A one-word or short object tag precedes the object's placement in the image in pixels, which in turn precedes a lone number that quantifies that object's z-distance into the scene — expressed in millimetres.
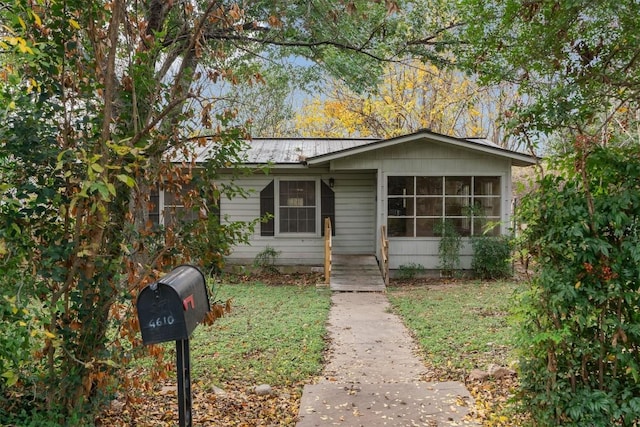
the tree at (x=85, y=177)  2865
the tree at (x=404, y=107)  24594
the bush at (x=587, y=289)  2977
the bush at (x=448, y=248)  12500
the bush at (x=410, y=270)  12609
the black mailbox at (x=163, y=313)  2219
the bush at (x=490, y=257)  12223
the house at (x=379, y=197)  12516
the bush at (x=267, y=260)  13594
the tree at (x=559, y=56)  3344
